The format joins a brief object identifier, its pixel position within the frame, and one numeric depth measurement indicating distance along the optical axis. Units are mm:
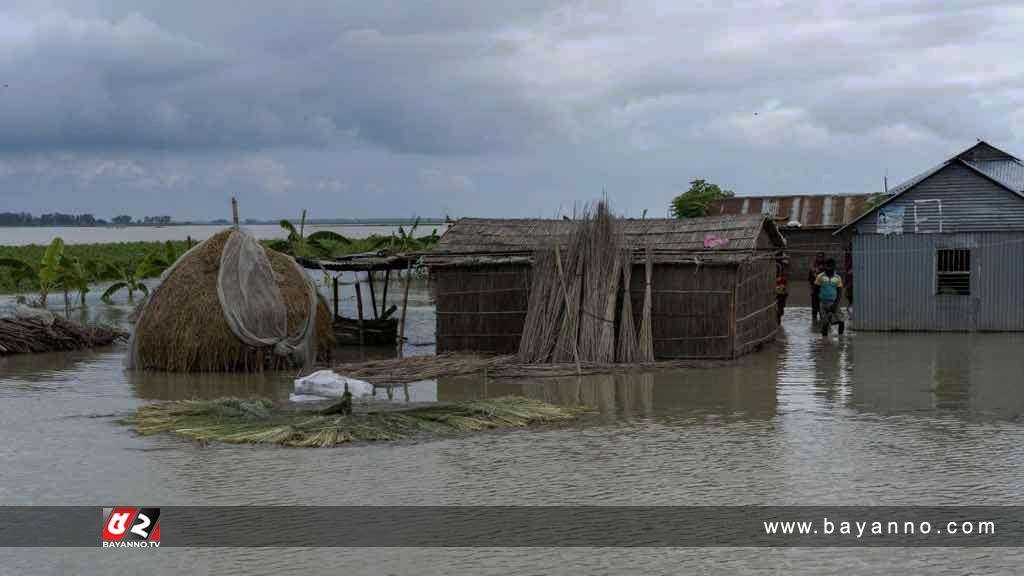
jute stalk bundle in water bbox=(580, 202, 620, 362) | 16312
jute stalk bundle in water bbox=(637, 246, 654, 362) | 16516
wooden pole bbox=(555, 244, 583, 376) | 16188
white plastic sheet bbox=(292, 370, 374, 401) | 13531
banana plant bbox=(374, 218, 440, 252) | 29467
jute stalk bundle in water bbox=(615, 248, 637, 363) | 16500
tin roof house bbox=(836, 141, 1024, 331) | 20000
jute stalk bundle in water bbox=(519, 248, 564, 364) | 16391
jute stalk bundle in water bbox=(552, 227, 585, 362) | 16250
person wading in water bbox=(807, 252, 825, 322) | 22662
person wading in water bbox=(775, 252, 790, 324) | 22359
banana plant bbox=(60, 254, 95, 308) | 24533
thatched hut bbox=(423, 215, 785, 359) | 17078
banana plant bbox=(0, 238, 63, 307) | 22406
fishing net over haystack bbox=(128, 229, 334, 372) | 16594
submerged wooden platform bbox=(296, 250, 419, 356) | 20219
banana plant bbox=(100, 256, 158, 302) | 26250
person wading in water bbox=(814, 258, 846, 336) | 20219
